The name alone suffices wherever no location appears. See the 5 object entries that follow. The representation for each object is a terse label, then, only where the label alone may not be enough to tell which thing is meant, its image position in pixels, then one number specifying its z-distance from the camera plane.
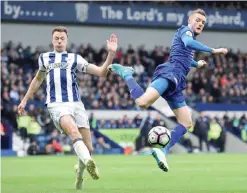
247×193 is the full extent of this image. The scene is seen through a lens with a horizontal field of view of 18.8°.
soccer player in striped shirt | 10.91
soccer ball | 11.73
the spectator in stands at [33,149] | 28.82
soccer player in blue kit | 11.43
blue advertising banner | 36.06
